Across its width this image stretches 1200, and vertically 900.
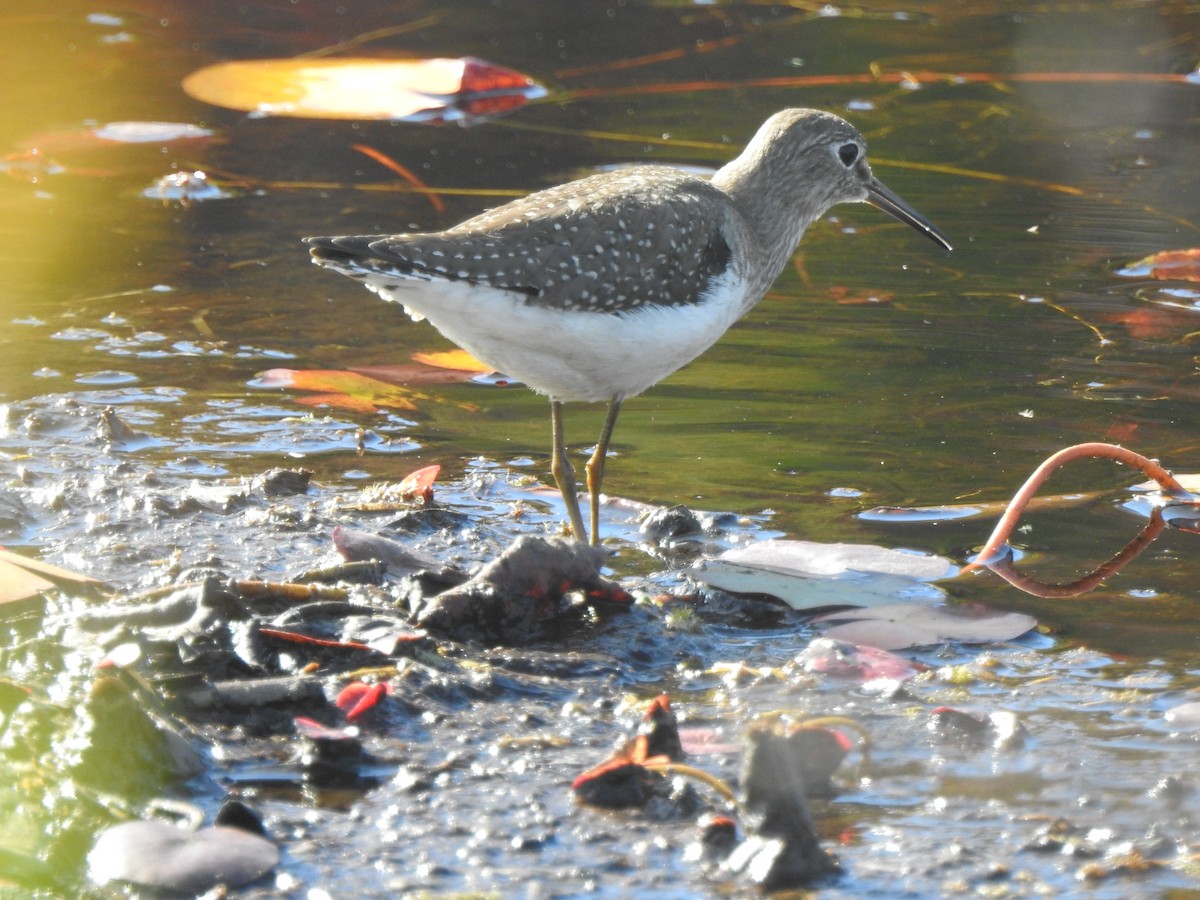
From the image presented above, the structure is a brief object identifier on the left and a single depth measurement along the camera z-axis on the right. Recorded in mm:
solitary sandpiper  8555
